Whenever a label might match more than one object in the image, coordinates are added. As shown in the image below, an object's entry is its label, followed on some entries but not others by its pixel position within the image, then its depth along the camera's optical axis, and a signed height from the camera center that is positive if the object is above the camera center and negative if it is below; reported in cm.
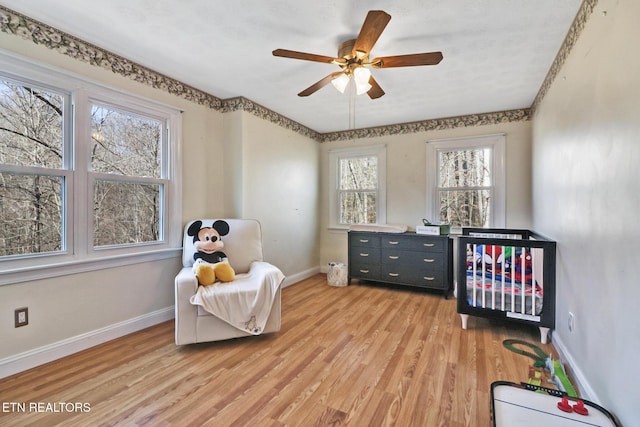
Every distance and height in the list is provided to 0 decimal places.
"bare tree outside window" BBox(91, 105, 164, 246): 233 +31
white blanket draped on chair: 217 -71
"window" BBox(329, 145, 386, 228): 439 +42
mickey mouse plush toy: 235 -41
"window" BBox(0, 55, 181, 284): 191 +32
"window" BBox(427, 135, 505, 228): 369 +42
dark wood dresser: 351 -63
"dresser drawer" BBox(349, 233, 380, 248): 389 -41
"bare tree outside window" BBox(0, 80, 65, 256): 189 +28
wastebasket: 401 -91
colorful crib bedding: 241 -61
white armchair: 216 -75
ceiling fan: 159 +104
